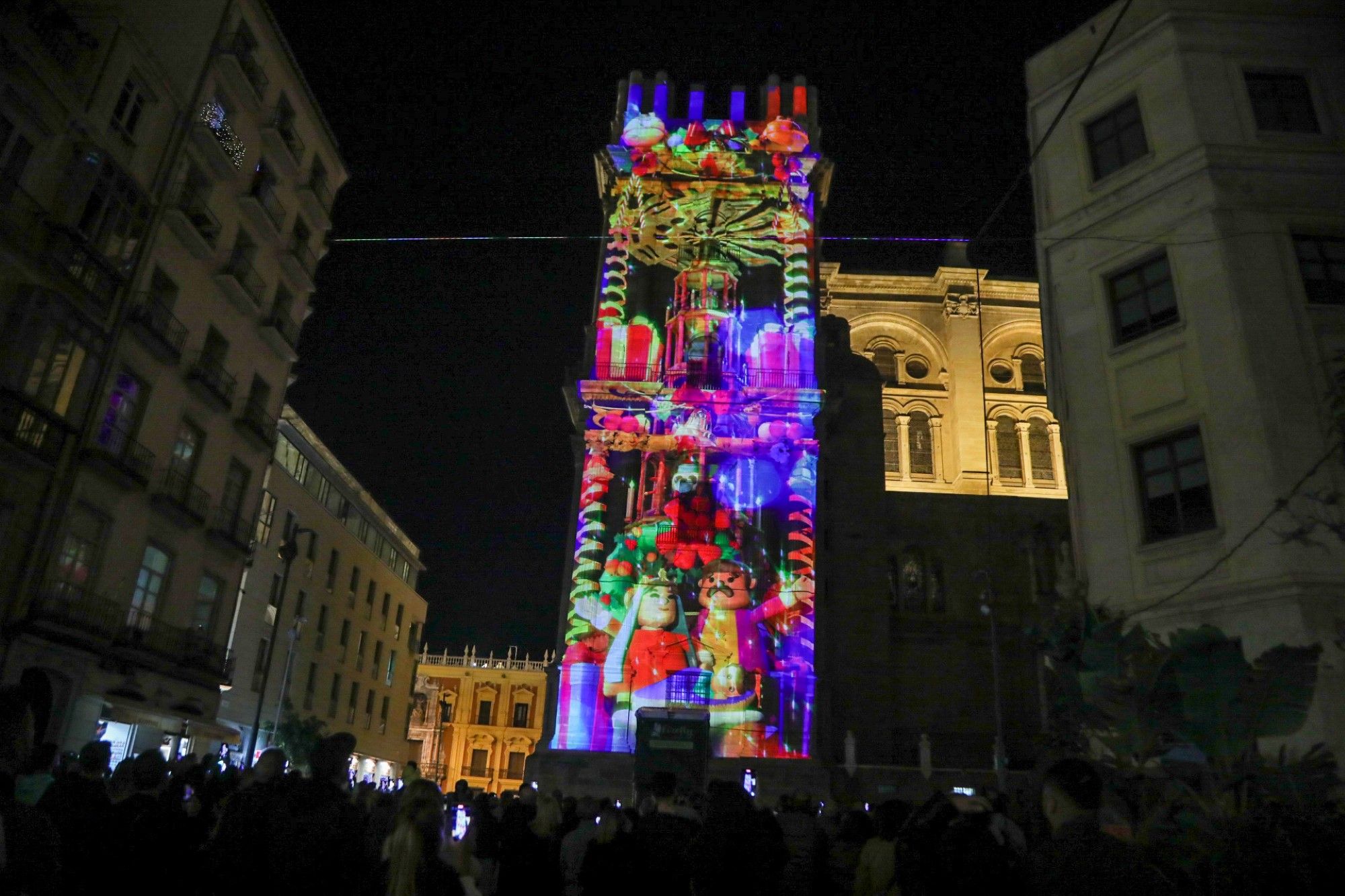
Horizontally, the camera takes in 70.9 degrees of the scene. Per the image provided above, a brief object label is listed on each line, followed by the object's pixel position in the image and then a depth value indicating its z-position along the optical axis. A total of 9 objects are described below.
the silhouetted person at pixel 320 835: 5.39
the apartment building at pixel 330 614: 41.00
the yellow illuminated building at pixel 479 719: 80.12
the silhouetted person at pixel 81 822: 5.97
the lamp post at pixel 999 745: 22.82
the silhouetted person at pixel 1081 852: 3.97
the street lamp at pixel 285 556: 23.34
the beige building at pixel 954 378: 46.47
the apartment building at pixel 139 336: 19.36
